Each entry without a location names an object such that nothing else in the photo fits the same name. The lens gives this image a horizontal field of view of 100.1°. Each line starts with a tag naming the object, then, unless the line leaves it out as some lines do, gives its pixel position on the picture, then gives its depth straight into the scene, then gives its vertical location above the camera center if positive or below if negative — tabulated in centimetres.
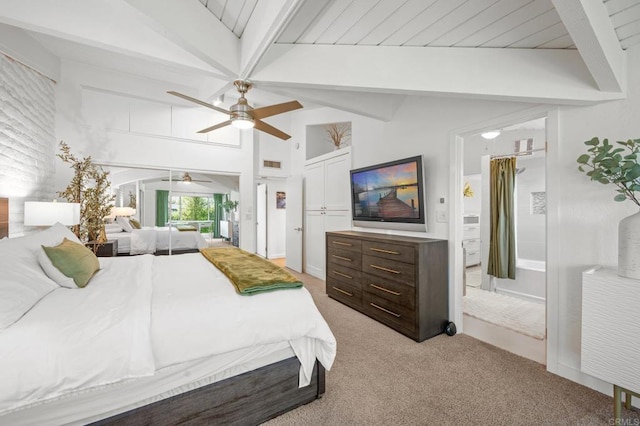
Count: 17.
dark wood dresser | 262 -76
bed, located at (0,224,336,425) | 110 -66
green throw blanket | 172 -47
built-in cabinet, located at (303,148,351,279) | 437 +15
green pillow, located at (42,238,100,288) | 176 -35
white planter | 160 -22
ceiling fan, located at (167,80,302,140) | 237 +94
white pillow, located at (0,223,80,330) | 121 -36
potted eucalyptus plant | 159 +15
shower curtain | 381 -20
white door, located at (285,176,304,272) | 543 -26
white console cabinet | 157 -74
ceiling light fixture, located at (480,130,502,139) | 384 +110
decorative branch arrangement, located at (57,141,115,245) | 365 +19
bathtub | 360 -102
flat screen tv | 304 +19
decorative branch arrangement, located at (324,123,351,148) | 535 +160
